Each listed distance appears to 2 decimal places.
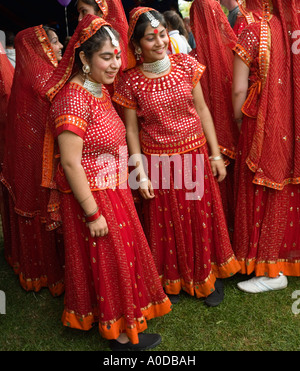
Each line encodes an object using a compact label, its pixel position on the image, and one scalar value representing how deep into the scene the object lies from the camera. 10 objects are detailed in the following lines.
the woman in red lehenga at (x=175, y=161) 2.18
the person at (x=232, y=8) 3.76
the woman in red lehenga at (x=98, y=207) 1.78
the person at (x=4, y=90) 2.84
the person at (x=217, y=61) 2.41
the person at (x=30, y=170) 2.36
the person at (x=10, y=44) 3.91
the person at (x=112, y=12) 2.44
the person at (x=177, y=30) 3.88
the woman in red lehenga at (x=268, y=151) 2.20
